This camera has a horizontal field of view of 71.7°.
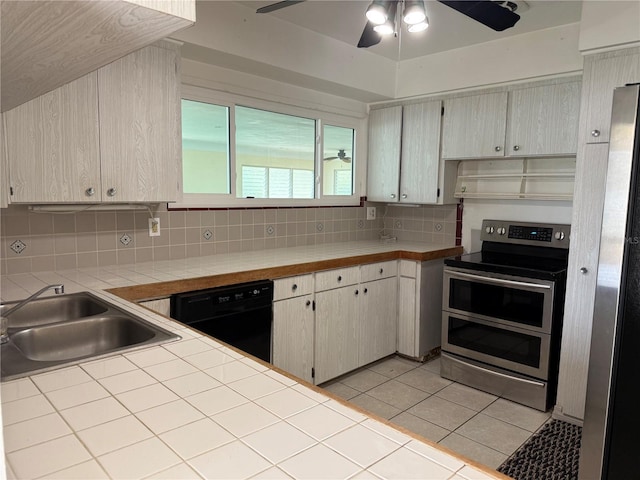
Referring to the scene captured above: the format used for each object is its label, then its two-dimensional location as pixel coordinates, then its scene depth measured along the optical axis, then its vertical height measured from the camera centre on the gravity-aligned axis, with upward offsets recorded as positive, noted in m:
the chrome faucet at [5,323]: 1.33 -0.40
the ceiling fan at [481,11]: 1.84 +0.82
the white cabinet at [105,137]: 2.01 +0.27
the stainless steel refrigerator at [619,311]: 1.74 -0.43
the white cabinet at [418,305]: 3.45 -0.84
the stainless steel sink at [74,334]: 1.39 -0.48
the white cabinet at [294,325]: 2.69 -0.81
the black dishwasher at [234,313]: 2.23 -0.63
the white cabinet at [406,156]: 3.66 +0.38
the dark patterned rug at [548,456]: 2.19 -1.33
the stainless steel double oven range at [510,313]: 2.79 -0.75
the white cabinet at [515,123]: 2.97 +0.57
